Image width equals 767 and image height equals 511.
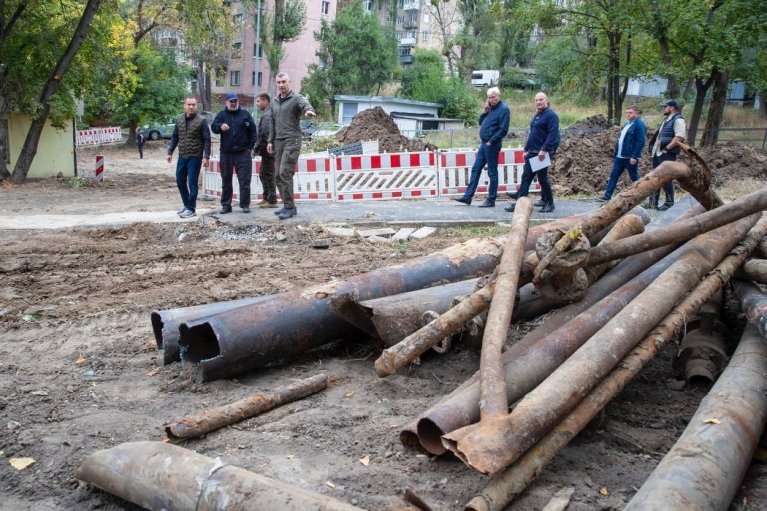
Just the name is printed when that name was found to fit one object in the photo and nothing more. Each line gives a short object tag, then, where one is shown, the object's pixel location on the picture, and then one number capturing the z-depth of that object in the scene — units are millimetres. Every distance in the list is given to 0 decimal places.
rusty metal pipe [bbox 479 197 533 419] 3205
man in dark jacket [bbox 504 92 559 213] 11383
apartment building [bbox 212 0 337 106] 66919
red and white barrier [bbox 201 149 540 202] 14250
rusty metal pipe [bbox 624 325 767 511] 2689
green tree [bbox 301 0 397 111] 57594
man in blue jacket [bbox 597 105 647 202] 12242
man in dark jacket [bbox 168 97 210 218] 11500
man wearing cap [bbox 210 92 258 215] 11383
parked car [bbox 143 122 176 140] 43625
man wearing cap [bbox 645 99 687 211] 11679
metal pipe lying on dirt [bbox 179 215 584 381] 4703
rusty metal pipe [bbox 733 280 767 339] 3929
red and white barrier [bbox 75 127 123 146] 40875
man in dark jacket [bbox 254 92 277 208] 11766
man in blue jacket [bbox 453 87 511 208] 12023
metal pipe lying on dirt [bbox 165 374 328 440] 3893
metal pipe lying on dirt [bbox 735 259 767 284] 4555
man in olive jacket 10805
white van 65750
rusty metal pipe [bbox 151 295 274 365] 5031
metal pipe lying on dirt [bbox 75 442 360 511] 2904
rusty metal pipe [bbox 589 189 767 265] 4414
